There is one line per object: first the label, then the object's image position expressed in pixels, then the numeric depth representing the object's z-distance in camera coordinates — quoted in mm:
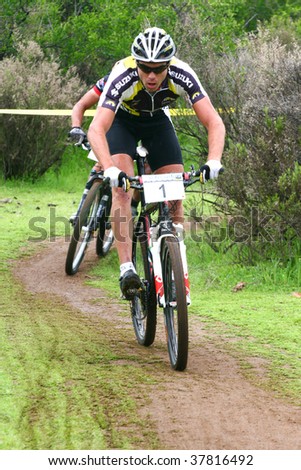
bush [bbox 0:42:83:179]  32344
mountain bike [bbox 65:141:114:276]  18891
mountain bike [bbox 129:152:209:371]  11961
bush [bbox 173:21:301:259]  18000
